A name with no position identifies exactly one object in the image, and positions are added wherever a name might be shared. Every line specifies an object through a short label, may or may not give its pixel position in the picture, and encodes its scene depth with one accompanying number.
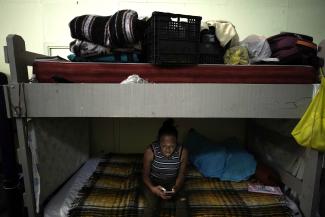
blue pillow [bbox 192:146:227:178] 1.76
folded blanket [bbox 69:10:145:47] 1.23
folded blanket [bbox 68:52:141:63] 1.33
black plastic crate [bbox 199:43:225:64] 1.41
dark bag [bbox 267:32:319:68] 1.31
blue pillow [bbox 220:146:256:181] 1.72
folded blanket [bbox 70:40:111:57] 1.32
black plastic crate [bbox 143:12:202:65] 1.17
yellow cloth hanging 1.14
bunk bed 1.14
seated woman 1.47
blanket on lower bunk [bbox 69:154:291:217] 1.30
